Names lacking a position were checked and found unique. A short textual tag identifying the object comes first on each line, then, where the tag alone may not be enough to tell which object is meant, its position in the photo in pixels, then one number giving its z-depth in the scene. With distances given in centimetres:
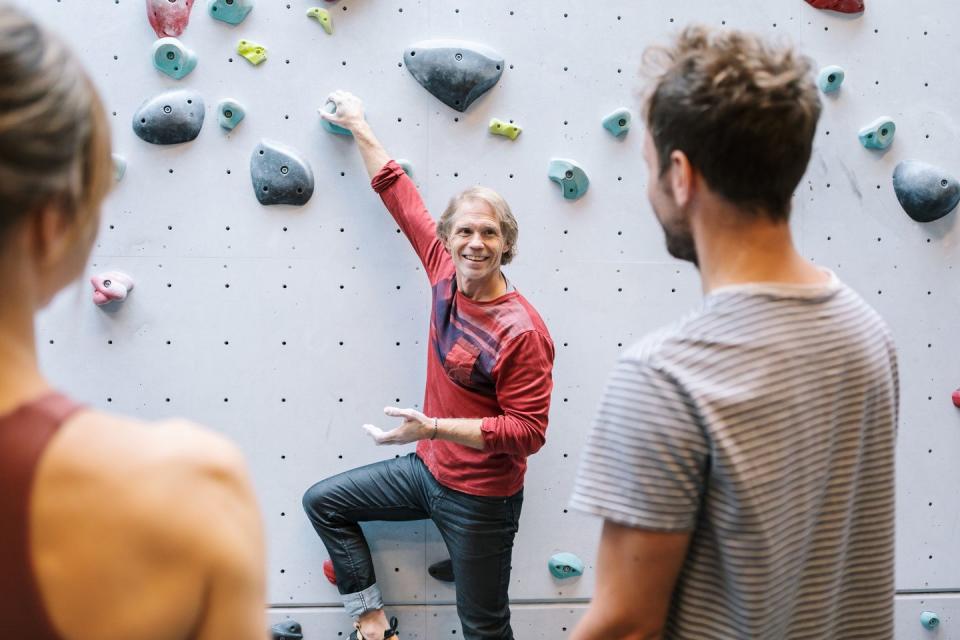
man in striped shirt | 84
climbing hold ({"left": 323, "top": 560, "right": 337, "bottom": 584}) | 237
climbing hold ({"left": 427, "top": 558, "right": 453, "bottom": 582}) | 237
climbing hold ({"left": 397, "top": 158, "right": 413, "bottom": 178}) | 231
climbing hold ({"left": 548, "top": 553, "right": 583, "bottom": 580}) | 241
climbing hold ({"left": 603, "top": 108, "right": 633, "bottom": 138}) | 235
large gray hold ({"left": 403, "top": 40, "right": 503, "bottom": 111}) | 228
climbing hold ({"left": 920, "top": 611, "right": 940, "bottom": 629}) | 254
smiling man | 197
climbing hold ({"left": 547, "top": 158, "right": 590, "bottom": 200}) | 234
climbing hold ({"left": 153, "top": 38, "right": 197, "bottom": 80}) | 223
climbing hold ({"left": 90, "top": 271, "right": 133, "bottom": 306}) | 224
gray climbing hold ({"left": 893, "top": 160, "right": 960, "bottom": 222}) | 247
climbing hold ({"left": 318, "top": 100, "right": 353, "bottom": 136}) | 229
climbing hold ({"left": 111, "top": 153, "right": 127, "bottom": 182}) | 226
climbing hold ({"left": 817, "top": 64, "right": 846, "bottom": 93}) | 242
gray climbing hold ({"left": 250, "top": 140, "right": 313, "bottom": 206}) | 227
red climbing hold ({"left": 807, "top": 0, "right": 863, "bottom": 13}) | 243
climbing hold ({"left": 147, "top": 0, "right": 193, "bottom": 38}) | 225
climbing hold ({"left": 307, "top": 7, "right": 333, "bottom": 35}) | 227
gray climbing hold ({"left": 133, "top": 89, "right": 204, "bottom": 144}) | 224
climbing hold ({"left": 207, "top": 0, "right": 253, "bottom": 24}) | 225
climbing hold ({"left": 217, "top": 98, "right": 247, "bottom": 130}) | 226
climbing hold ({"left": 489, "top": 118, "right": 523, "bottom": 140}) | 232
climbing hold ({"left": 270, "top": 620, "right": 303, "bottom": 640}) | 235
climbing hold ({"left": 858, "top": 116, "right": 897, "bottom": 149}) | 245
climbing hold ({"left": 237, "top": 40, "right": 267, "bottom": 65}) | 227
